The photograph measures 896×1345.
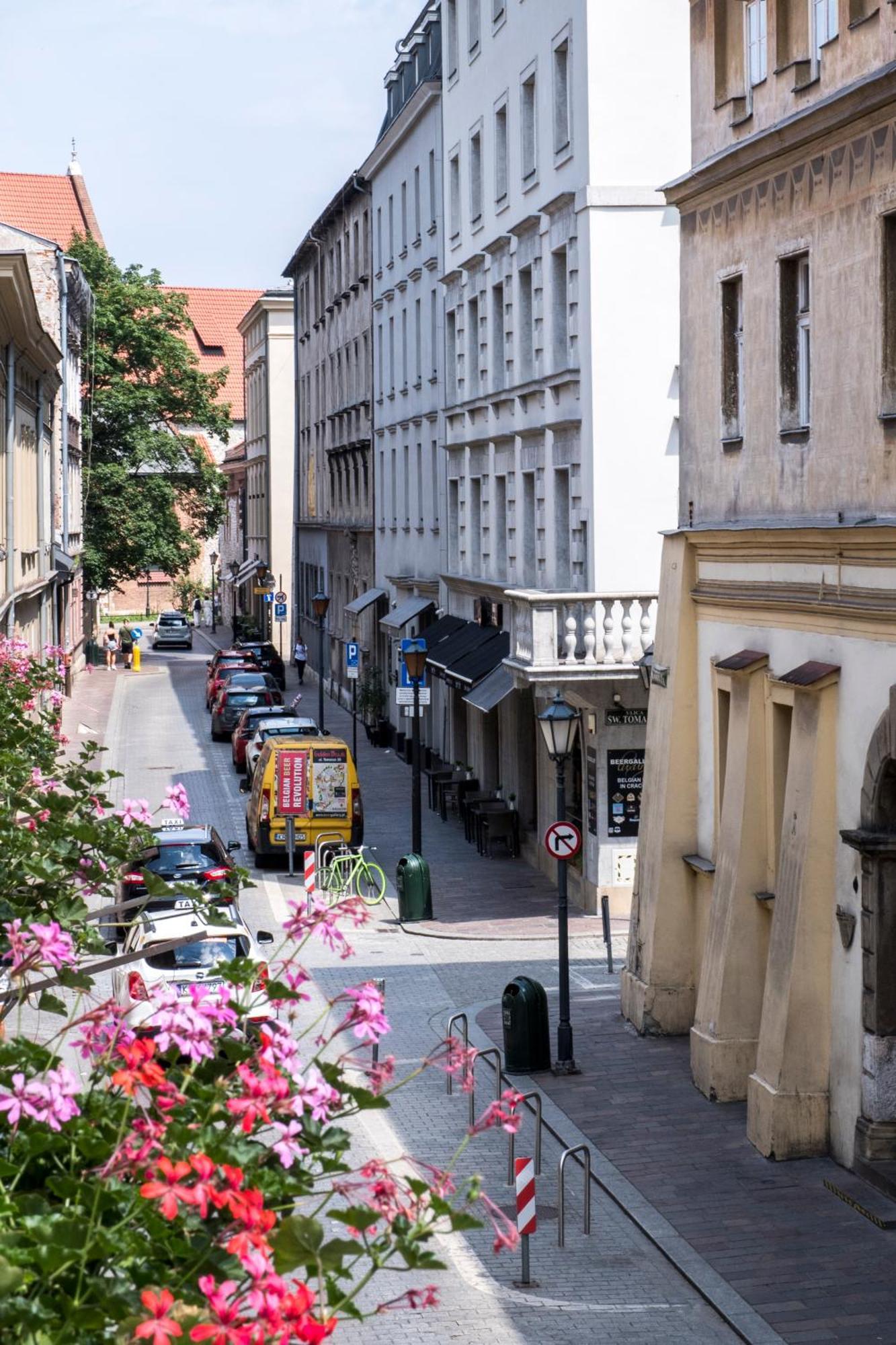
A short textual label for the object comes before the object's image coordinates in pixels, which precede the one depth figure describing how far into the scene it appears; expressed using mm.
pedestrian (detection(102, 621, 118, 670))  68188
